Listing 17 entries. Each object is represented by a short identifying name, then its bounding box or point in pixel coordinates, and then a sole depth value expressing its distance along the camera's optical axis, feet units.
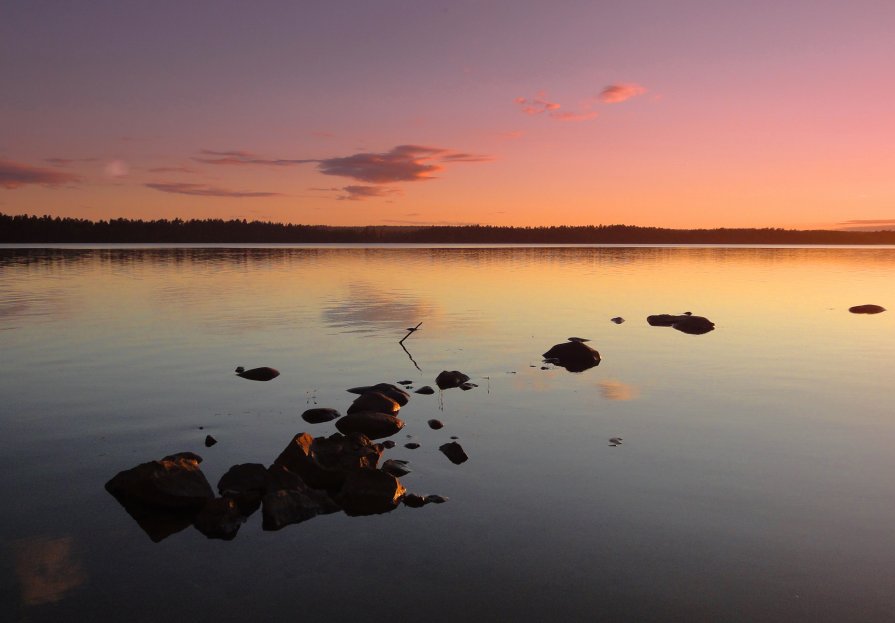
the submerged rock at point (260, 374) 72.54
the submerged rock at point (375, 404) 56.65
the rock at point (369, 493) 38.55
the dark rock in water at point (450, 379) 69.31
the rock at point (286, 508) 36.14
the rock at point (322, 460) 41.22
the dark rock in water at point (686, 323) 114.42
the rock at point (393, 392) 61.41
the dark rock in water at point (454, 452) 46.65
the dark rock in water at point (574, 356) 82.58
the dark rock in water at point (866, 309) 142.15
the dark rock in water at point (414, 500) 38.78
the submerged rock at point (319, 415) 55.98
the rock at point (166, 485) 37.45
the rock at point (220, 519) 35.19
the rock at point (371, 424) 52.44
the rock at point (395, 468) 43.37
